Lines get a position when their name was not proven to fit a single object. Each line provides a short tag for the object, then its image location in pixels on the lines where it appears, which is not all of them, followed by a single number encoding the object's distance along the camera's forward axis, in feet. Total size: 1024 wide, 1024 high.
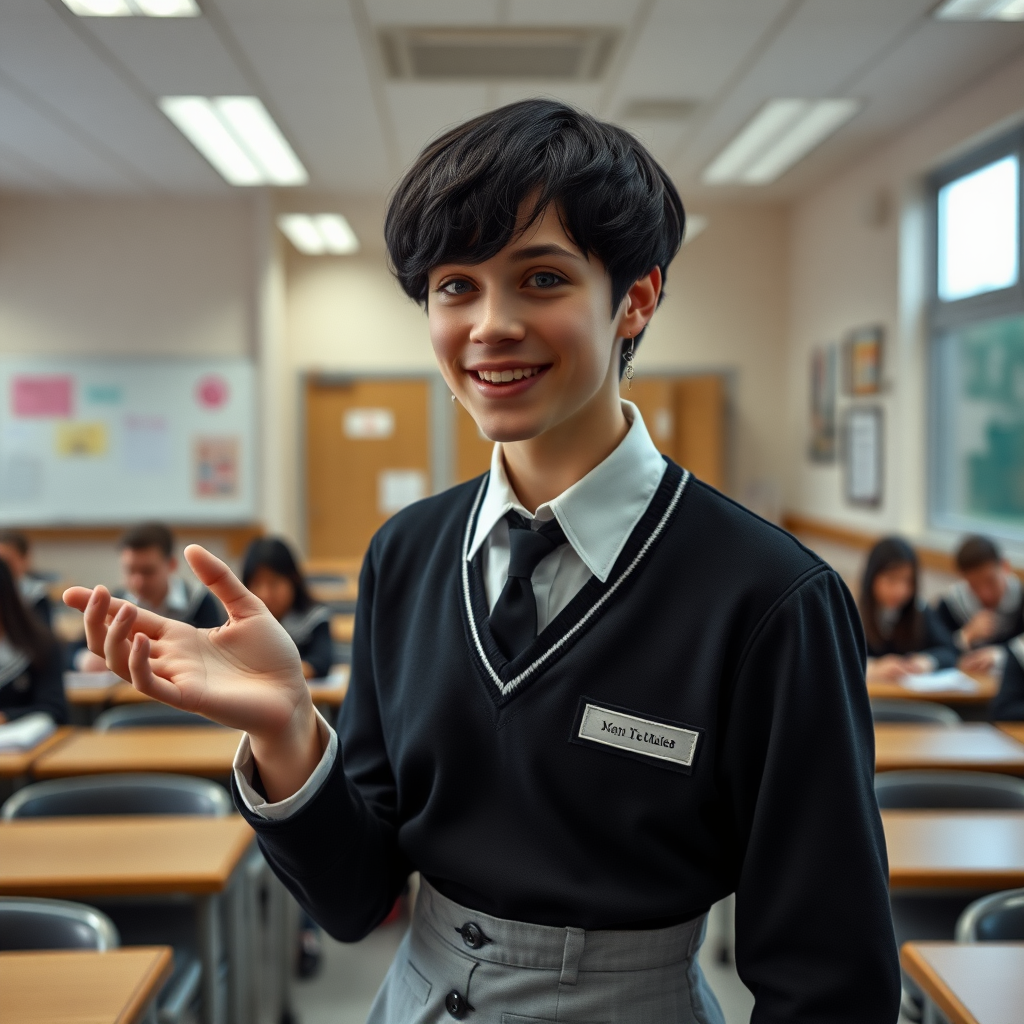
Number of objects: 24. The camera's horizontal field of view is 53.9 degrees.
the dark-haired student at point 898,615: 13.20
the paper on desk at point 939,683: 11.80
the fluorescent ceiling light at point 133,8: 11.94
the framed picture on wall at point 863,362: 18.76
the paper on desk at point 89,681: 12.07
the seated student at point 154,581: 12.52
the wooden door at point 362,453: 23.90
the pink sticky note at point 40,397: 22.20
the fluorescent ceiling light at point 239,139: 15.76
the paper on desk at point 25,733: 9.35
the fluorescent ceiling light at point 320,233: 20.47
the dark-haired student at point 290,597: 12.35
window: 15.43
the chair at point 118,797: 7.88
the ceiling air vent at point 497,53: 13.25
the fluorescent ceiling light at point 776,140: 16.22
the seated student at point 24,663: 10.57
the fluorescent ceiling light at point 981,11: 12.17
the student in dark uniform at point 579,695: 2.80
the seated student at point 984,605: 13.24
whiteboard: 22.17
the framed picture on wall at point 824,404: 21.12
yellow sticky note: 22.21
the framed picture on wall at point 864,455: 18.89
